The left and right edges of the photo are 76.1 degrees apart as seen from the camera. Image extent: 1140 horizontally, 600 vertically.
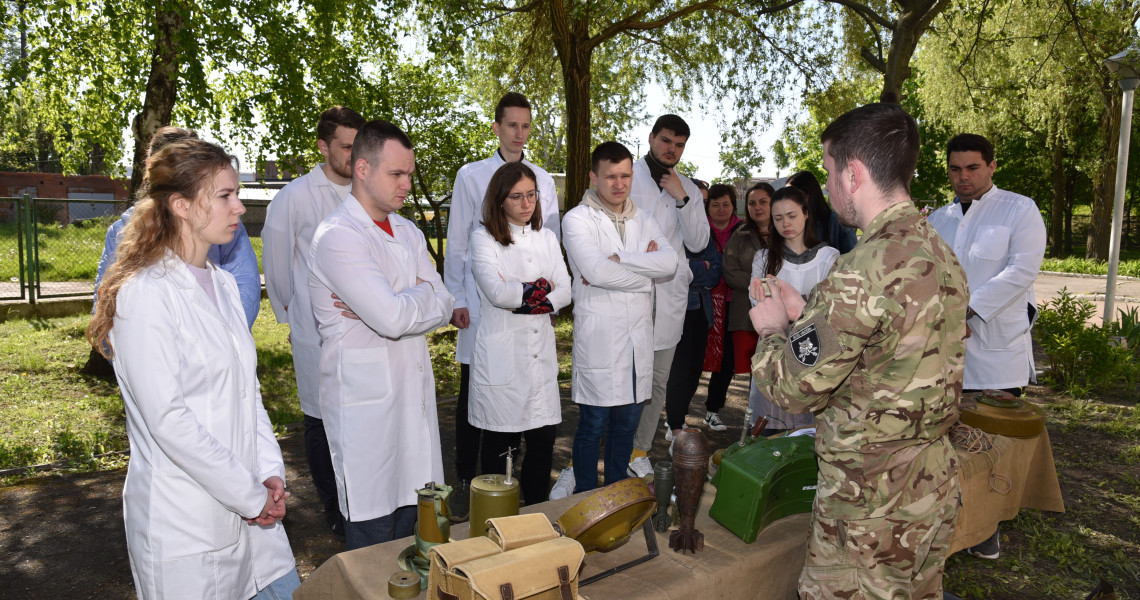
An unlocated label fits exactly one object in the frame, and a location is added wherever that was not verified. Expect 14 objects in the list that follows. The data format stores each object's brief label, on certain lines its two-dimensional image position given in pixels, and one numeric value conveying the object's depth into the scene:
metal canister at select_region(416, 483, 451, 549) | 2.19
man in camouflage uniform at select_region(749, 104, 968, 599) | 1.97
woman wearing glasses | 3.72
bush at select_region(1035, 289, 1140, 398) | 7.43
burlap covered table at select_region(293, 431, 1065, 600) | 2.25
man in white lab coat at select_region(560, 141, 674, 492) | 3.96
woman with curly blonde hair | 1.94
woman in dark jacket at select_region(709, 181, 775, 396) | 5.23
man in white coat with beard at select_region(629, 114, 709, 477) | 4.76
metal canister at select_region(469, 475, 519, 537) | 2.27
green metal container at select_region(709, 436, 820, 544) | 2.63
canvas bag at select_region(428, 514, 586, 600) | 1.75
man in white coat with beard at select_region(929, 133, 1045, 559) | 4.21
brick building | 32.56
